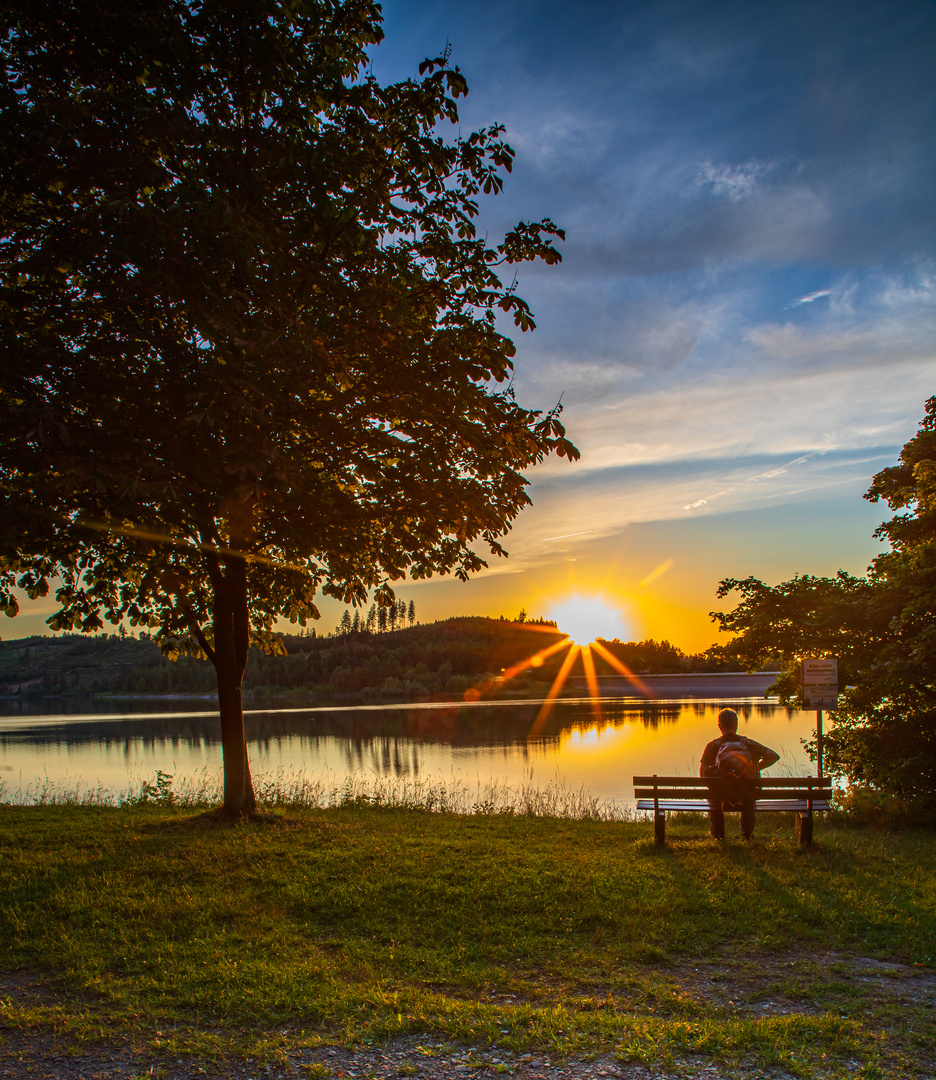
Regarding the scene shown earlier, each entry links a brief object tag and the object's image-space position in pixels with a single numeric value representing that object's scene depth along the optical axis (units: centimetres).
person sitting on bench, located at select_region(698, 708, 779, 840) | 892
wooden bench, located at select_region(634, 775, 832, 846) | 884
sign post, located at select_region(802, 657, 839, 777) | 1171
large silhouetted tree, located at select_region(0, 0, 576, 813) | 767
